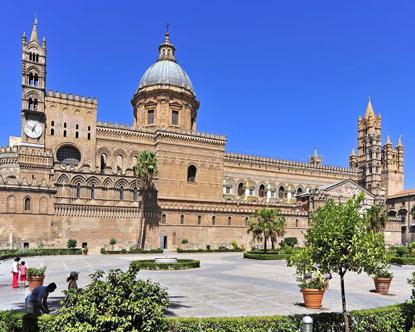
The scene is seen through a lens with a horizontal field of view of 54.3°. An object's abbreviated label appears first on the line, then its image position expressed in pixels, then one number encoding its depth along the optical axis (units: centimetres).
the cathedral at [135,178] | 4466
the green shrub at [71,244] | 4331
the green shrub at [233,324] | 976
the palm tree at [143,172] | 4878
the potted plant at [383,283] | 1800
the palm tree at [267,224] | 4328
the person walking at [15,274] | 1811
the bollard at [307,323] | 828
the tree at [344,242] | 1045
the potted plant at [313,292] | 1434
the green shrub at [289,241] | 5305
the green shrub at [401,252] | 4178
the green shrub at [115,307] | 737
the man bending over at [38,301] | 1058
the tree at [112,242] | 4575
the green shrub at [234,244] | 5328
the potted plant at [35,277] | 1698
